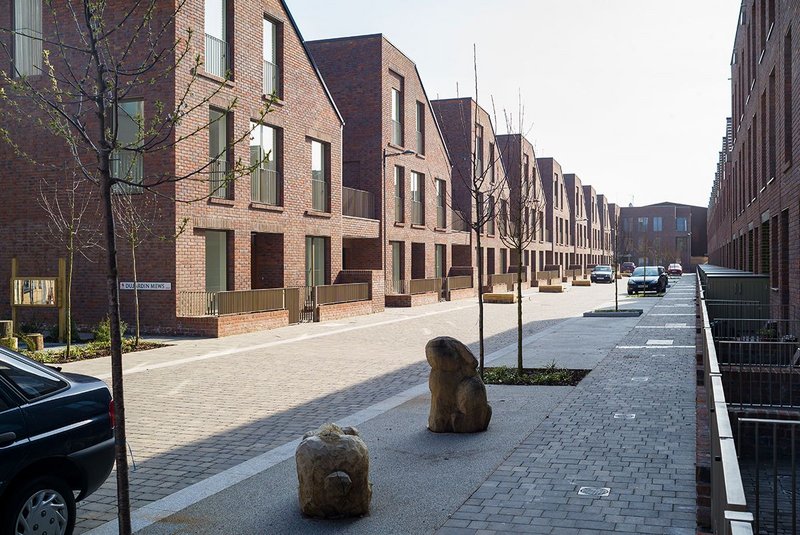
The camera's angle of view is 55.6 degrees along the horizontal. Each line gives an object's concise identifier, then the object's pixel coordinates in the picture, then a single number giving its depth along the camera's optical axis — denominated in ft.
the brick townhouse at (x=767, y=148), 44.62
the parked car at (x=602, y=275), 198.49
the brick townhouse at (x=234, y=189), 60.75
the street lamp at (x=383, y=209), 103.36
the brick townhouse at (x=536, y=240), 185.39
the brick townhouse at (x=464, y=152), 141.18
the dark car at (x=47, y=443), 14.58
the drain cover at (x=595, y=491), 18.84
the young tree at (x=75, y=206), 62.80
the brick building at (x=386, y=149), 103.86
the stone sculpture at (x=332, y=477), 17.44
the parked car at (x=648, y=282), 138.72
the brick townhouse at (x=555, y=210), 223.10
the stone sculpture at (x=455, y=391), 26.13
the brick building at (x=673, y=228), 361.92
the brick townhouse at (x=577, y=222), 268.62
